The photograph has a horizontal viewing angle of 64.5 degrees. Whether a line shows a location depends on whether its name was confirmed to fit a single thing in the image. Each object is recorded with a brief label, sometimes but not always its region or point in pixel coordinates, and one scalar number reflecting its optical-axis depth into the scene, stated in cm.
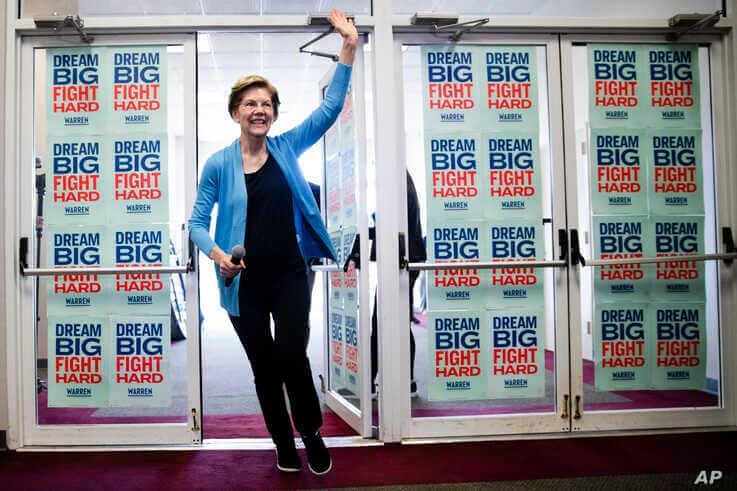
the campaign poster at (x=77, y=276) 312
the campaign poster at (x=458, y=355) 317
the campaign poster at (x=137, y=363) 312
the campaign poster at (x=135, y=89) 314
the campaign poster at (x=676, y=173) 327
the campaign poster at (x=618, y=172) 324
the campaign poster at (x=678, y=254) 327
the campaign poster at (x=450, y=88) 318
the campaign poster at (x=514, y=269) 319
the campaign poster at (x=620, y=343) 325
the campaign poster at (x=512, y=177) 320
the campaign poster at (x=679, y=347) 327
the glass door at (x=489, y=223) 318
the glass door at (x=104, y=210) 312
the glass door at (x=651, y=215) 324
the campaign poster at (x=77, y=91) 314
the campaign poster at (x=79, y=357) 312
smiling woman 258
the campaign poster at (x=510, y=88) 320
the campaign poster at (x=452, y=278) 318
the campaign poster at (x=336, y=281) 336
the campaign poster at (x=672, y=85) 328
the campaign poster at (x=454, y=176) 318
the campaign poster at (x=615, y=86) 325
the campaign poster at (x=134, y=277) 312
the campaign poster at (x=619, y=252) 324
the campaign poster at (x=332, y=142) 354
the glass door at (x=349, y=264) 313
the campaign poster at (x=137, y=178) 313
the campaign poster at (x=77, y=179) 313
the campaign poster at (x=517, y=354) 318
